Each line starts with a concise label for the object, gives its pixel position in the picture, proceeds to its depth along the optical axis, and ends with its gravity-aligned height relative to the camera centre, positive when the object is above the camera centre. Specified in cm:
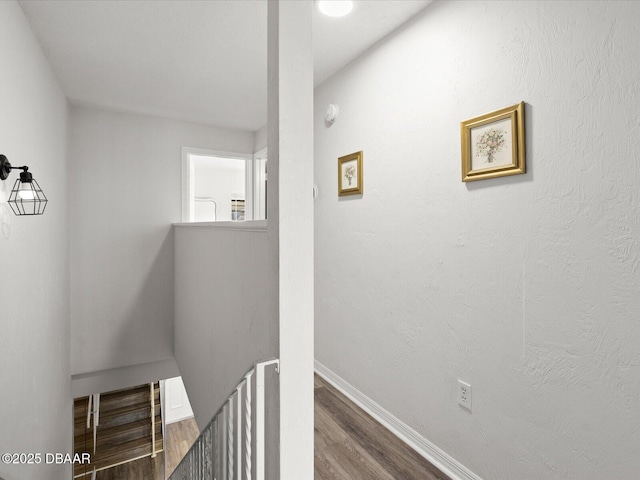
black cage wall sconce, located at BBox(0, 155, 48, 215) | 157 +26
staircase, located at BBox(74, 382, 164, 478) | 358 -193
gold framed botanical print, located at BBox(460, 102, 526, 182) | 145 +42
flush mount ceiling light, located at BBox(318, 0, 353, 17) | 186 +124
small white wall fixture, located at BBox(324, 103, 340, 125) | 269 +98
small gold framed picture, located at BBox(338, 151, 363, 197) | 245 +48
